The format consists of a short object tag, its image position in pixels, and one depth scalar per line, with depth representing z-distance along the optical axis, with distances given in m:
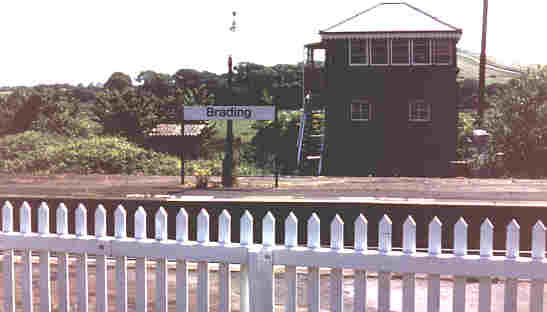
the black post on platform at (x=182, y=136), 14.97
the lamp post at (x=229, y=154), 14.49
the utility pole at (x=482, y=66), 29.12
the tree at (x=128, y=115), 36.41
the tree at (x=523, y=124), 23.88
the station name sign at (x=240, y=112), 12.98
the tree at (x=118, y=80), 92.96
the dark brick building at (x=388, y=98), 28.16
